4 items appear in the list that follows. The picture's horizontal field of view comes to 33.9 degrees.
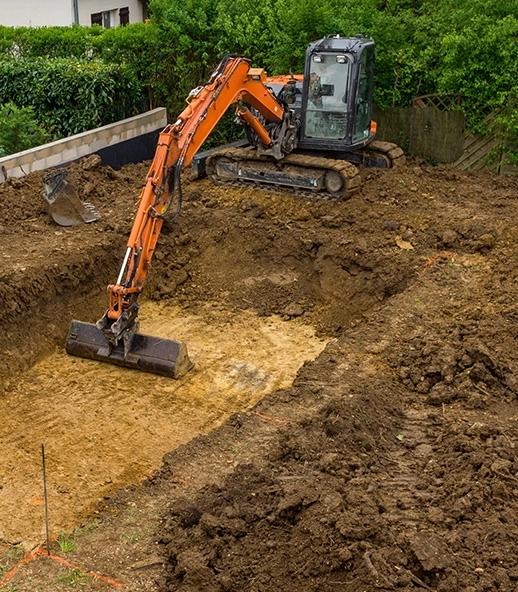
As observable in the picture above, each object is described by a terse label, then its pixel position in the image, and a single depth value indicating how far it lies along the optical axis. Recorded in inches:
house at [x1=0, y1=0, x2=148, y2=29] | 1016.9
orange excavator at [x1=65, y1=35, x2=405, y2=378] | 495.5
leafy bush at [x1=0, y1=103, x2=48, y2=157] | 638.5
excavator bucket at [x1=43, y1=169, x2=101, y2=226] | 536.4
